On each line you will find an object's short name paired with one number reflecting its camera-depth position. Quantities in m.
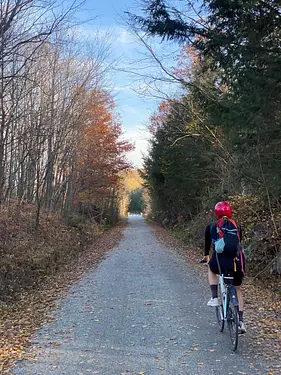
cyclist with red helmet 5.18
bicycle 4.88
